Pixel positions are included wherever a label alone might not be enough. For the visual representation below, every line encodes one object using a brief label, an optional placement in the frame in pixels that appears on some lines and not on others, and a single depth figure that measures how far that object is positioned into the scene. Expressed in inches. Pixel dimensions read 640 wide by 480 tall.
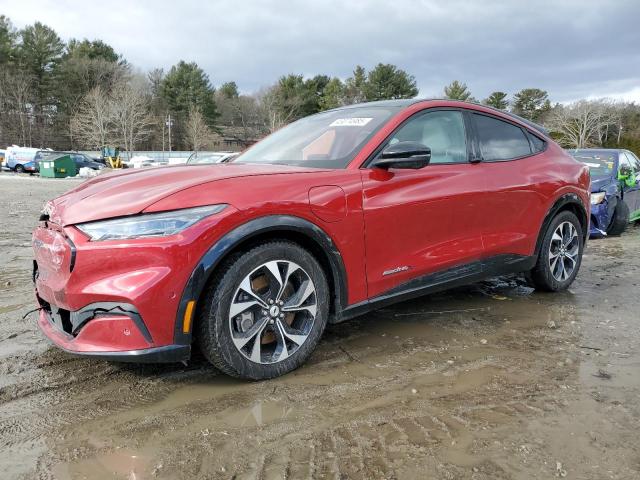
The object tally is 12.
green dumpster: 1132.5
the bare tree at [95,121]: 2026.3
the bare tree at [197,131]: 2352.4
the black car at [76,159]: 1254.3
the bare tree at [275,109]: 2701.8
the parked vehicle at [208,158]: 655.1
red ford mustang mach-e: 89.7
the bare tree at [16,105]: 2176.4
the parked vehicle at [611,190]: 312.8
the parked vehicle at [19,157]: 1305.4
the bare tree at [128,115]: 2045.4
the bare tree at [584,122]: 2751.0
